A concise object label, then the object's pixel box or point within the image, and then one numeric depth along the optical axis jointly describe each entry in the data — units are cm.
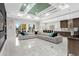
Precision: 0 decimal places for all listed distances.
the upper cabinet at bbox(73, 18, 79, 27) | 466
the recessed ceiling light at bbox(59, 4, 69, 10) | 328
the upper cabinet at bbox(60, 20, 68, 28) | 569
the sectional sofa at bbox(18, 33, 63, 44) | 341
